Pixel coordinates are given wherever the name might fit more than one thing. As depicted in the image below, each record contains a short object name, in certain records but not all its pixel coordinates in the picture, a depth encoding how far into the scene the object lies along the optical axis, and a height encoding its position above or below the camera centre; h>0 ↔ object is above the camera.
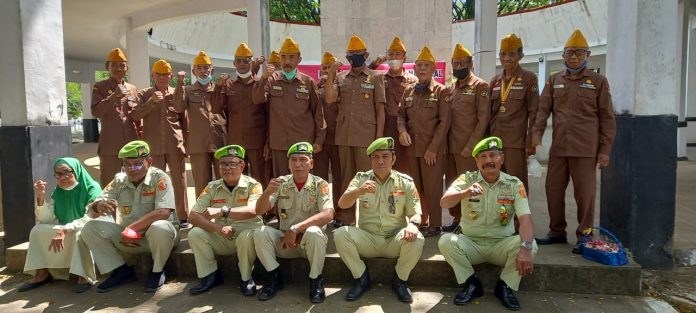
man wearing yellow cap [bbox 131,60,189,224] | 4.48 +0.02
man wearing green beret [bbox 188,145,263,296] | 3.37 -0.67
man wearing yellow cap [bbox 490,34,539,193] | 3.88 +0.16
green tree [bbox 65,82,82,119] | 36.23 +2.72
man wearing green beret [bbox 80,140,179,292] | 3.48 -0.67
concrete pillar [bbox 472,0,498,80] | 7.13 +1.41
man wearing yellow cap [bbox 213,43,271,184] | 4.39 +0.20
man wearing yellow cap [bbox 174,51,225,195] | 4.43 +0.11
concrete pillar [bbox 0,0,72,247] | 4.14 +0.29
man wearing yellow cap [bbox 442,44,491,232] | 3.94 +0.15
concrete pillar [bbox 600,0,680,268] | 3.67 -0.04
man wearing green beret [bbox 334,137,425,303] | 3.23 -0.66
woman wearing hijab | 3.52 -0.73
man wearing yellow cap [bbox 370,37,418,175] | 4.30 +0.33
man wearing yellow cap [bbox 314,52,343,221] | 4.46 -0.25
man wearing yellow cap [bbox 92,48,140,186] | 4.53 +0.19
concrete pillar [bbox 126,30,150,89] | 10.82 +1.74
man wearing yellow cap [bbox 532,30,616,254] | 3.66 +0.01
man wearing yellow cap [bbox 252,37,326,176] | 4.18 +0.20
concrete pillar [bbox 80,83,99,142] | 19.22 +0.49
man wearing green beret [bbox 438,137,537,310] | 3.11 -0.66
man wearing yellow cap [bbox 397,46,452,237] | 4.01 -0.01
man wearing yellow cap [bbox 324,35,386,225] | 4.14 +0.19
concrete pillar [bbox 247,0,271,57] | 7.46 +1.66
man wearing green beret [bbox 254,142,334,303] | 3.26 -0.65
